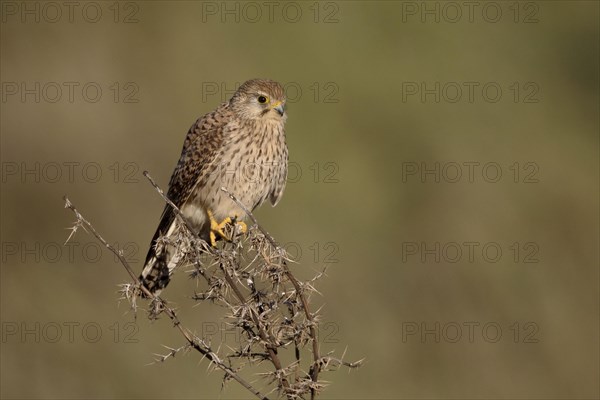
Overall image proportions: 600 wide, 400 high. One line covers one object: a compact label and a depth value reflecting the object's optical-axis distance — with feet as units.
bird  39.42
